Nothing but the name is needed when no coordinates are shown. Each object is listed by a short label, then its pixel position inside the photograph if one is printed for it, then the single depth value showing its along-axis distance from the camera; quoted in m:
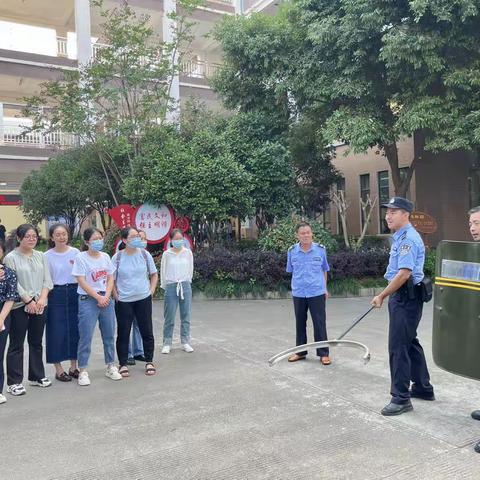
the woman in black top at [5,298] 4.33
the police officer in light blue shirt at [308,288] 5.45
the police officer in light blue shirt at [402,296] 3.82
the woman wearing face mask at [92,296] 4.86
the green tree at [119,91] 11.62
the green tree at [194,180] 10.40
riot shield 3.46
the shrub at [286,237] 10.91
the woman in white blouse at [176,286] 6.09
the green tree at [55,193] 14.02
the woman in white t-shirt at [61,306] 4.95
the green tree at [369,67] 9.63
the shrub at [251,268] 10.12
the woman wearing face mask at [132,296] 5.18
